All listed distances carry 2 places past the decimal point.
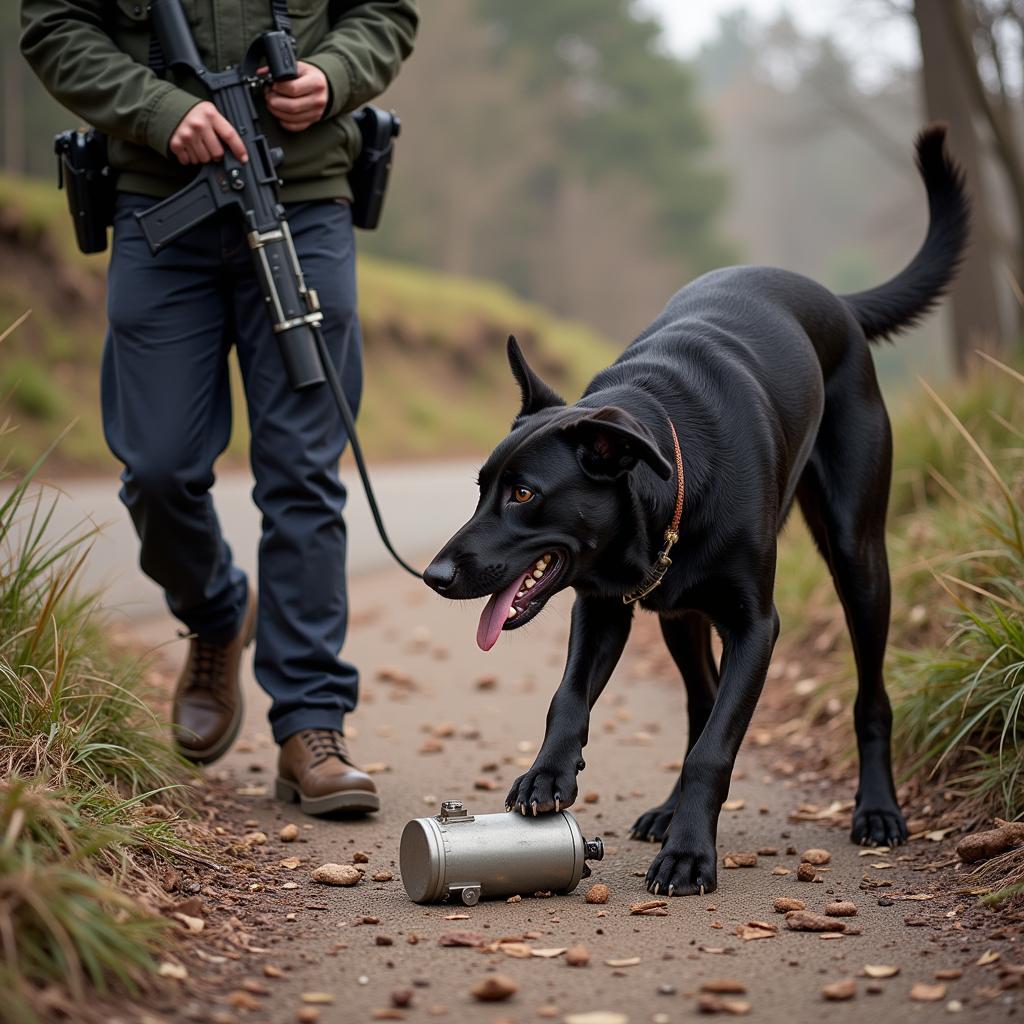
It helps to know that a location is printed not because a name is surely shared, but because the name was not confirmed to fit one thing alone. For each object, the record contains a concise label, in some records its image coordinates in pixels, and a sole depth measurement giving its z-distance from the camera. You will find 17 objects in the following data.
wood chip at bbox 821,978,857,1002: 2.32
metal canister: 2.87
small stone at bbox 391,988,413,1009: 2.26
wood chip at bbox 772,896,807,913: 2.86
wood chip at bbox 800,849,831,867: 3.34
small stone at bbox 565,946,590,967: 2.47
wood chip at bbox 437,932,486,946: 2.60
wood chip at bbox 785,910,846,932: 2.74
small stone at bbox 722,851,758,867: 3.29
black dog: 2.97
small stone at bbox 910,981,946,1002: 2.29
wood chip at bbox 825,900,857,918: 2.83
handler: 3.64
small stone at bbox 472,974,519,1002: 2.27
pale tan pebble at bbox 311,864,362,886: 3.06
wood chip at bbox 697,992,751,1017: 2.24
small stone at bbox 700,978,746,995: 2.33
